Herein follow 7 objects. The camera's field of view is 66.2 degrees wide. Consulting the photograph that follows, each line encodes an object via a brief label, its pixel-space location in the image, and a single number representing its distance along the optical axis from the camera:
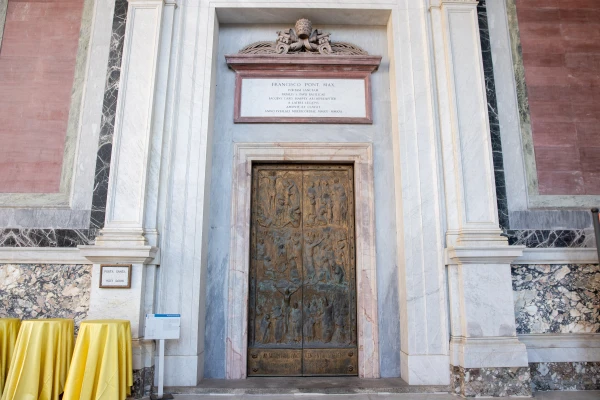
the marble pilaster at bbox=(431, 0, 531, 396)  4.00
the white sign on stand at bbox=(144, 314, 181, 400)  3.83
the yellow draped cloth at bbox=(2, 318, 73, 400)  3.49
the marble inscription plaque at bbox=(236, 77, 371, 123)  5.06
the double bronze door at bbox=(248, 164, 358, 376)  4.67
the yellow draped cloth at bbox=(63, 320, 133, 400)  3.43
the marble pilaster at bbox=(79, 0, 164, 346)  4.11
